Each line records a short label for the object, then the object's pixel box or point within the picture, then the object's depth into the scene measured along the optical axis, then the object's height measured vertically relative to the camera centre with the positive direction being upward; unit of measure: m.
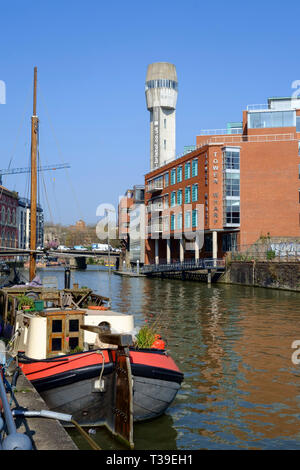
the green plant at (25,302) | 18.36 -1.92
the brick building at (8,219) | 126.50 +7.38
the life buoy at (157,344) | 14.66 -2.75
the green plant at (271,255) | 58.38 -0.93
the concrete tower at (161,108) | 129.50 +35.16
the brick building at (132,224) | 106.50 +5.05
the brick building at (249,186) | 69.62 +8.25
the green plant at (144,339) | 14.63 -2.60
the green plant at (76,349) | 14.58 -2.87
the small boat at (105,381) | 12.29 -3.29
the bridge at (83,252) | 120.02 -1.73
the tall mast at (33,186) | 28.06 +3.43
